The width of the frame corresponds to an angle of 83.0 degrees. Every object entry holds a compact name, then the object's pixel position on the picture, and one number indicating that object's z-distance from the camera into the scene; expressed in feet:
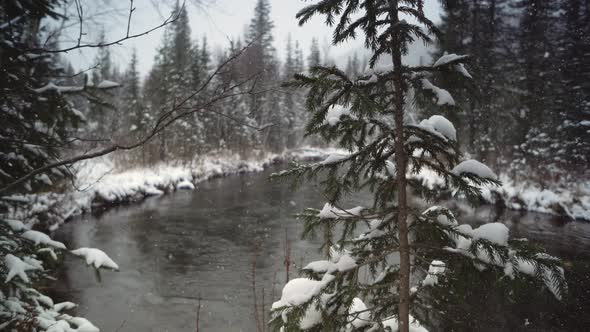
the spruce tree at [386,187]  7.25
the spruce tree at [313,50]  189.92
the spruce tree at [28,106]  9.36
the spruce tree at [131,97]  101.18
